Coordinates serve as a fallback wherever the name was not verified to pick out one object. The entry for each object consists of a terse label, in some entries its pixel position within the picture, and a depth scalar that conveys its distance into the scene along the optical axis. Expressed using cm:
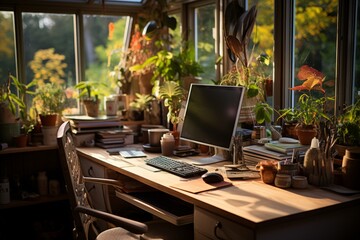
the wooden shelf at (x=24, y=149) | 341
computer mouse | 227
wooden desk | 177
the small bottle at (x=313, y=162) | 218
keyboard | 246
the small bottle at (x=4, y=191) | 342
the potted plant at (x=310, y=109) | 246
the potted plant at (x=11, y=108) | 345
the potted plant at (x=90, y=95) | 373
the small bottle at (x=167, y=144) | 302
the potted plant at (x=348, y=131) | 223
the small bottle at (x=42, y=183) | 368
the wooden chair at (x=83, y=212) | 201
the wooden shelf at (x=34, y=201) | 343
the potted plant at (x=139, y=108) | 386
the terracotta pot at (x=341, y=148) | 223
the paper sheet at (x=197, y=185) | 217
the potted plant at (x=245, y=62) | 286
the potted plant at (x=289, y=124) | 269
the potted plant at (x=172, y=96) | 334
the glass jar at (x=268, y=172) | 225
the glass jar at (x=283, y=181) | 216
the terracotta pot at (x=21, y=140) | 349
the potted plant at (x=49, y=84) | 368
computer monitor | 261
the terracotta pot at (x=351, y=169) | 208
